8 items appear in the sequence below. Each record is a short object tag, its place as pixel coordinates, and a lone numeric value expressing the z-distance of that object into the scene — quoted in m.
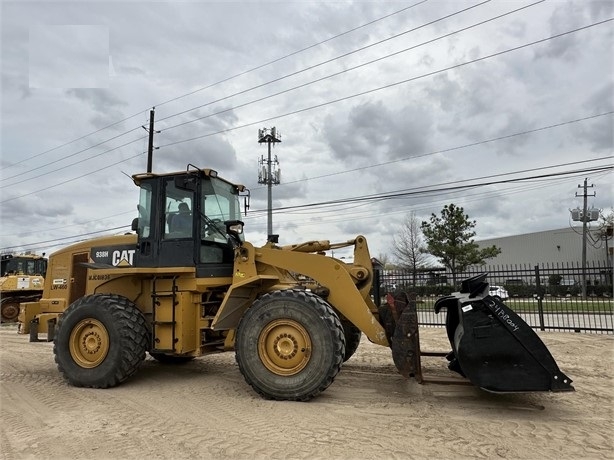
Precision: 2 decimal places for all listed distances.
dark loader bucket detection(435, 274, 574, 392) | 4.80
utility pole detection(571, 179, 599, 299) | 41.94
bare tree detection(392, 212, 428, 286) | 34.43
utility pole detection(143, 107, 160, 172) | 23.59
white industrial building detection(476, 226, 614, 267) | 54.25
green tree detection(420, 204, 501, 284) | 30.08
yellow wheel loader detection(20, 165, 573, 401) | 5.46
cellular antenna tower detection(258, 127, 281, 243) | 36.19
